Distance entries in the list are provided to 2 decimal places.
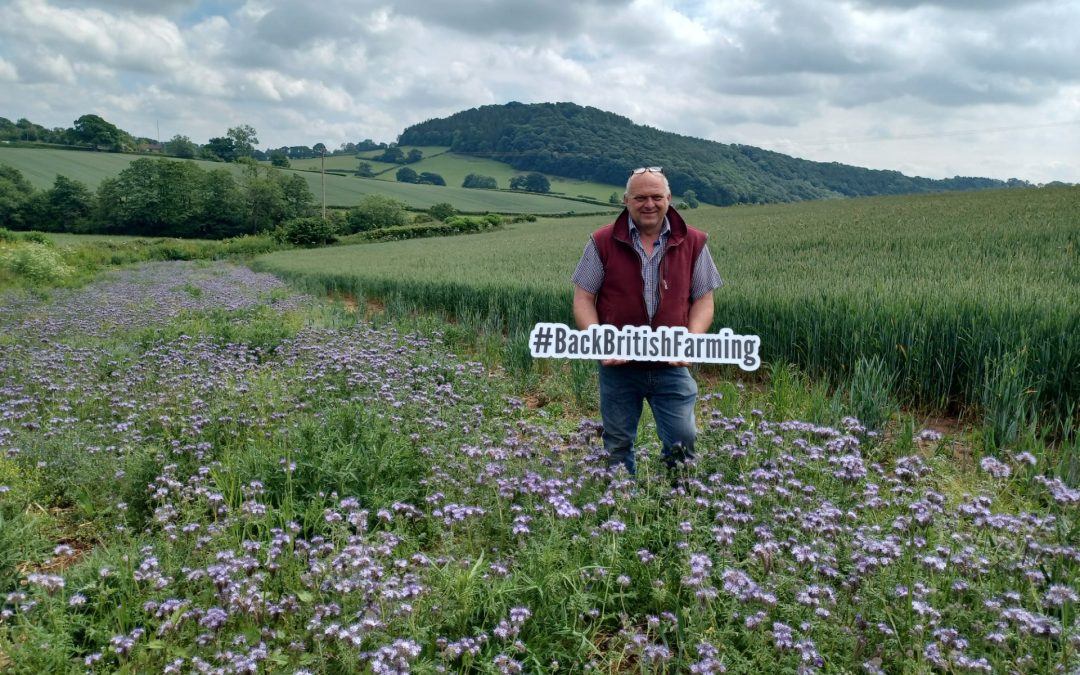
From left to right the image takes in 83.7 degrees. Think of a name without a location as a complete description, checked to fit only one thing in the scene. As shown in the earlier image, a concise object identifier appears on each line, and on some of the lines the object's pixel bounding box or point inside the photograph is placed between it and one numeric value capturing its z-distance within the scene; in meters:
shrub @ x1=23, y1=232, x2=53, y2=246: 37.63
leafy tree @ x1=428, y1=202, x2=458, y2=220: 65.06
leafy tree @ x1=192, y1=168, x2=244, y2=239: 61.31
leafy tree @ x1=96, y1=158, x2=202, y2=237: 57.06
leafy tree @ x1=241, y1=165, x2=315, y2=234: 63.25
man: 3.84
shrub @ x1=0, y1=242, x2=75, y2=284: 19.38
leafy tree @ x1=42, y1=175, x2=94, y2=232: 55.09
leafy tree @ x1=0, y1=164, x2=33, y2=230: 52.22
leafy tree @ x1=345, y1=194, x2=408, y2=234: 58.47
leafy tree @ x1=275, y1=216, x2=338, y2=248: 51.88
